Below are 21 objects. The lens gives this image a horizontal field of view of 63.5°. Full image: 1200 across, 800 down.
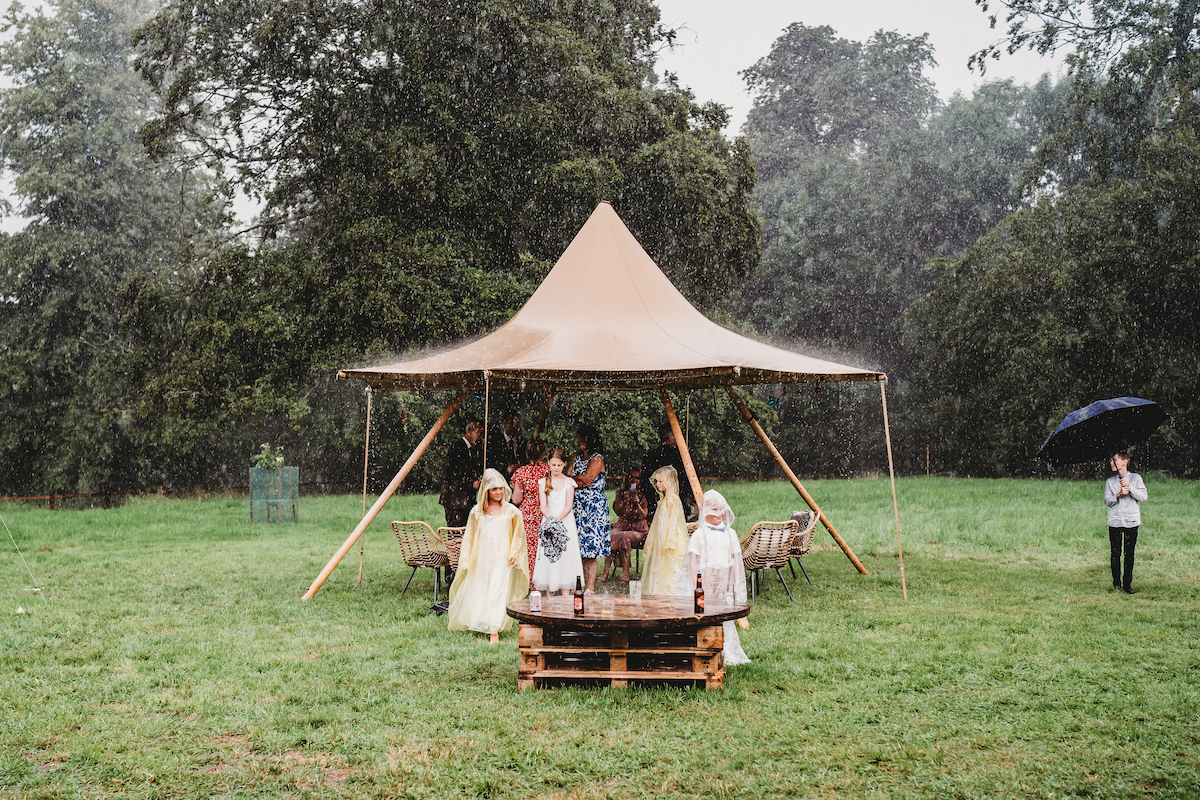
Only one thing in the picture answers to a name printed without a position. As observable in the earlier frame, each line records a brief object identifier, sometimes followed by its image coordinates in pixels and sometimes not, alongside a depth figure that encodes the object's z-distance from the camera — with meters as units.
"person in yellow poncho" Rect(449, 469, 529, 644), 8.04
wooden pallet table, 5.94
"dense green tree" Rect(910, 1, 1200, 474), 24.23
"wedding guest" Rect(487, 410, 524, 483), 10.66
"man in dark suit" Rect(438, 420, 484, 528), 9.98
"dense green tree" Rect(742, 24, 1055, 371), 34.34
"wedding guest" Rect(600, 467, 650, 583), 10.52
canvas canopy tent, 8.96
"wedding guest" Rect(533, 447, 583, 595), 8.55
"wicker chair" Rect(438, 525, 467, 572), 9.14
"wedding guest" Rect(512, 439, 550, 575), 9.30
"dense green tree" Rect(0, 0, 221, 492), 25.70
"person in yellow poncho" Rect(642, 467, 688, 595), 8.90
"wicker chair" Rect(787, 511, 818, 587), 9.95
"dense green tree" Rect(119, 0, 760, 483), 17.42
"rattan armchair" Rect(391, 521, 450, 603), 9.38
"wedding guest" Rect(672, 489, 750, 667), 7.00
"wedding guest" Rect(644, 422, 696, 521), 10.38
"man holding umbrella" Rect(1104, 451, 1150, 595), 9.65
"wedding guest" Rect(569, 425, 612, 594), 9.37
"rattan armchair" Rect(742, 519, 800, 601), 9.25
